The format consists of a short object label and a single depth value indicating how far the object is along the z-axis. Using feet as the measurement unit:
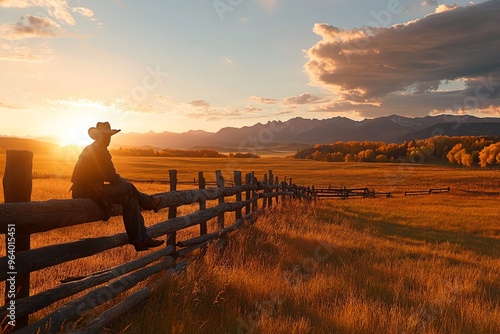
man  14.30
